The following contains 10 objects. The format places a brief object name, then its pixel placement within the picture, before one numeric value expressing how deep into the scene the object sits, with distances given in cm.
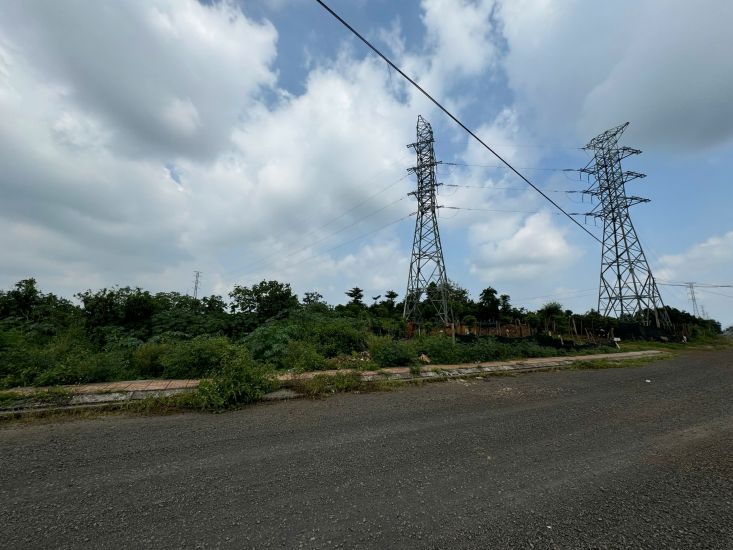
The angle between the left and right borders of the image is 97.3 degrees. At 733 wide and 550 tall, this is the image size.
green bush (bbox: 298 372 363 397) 600
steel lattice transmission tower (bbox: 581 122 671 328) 2881
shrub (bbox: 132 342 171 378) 670
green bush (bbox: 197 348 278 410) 501
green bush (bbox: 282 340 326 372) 758
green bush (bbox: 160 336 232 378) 641
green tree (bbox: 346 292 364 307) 2822
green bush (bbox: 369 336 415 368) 856
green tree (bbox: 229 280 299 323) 1110
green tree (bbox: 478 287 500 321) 2609
